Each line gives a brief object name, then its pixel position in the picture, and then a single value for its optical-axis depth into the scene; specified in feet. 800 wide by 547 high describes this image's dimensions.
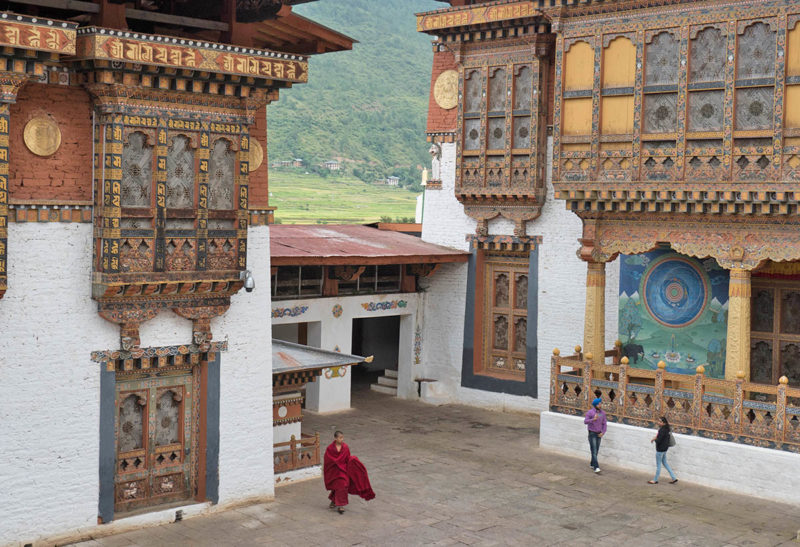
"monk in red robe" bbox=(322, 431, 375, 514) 40.73
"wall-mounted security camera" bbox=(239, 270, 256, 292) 40.09
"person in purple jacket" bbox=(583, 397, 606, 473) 48.48
